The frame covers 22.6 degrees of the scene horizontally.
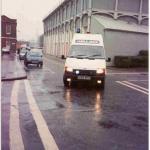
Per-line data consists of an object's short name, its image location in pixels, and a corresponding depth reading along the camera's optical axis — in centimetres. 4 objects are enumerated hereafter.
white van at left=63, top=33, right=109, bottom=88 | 1633
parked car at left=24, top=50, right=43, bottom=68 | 3584
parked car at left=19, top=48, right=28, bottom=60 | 5341
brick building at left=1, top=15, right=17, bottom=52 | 8345
